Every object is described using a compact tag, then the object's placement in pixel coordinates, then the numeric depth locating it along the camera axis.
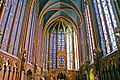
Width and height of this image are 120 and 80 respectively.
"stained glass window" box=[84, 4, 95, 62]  9.83
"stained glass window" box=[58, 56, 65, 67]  14.15
